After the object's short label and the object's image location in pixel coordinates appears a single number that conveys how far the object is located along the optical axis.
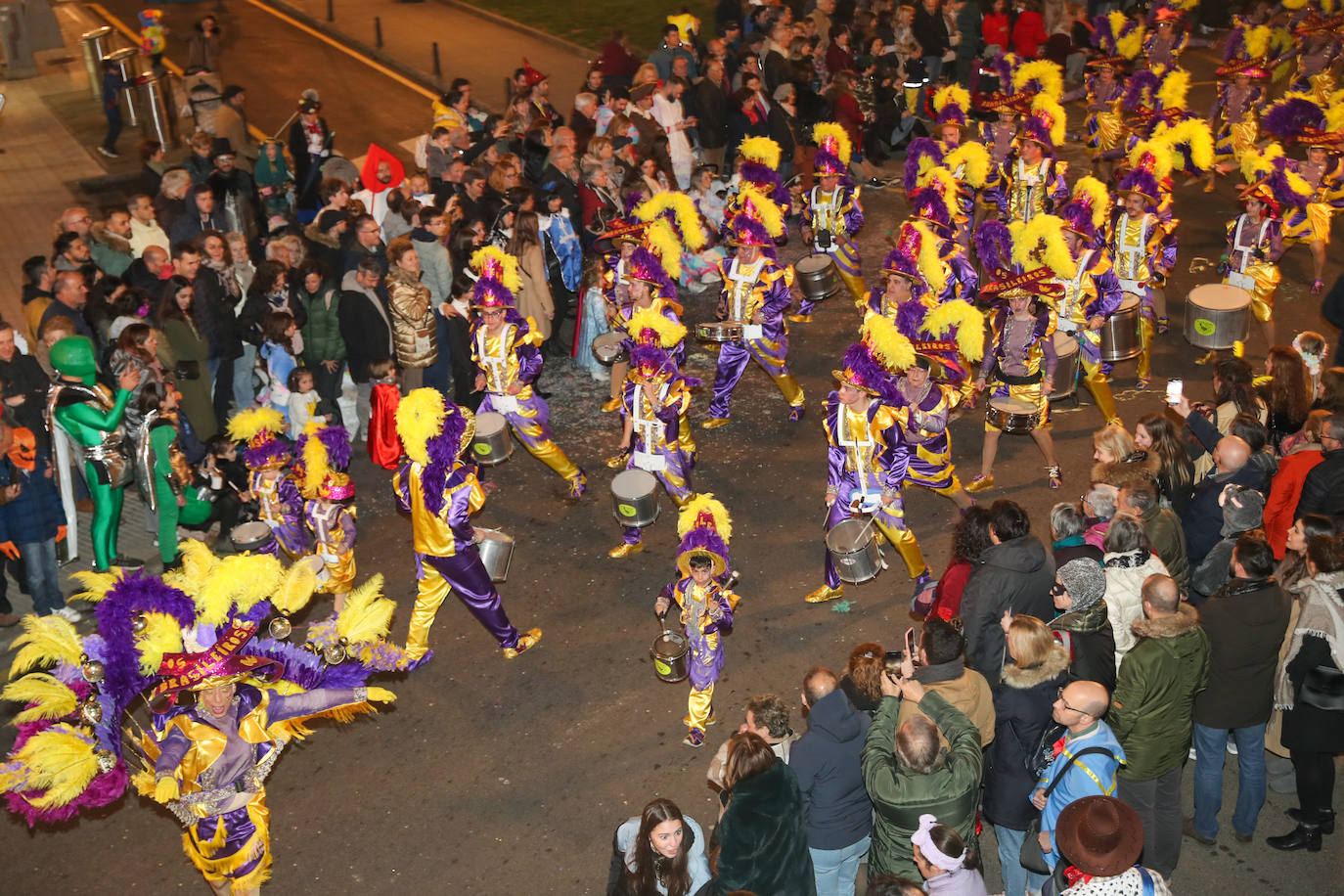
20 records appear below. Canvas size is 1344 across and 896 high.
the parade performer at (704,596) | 7.84
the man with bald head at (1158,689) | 6.64
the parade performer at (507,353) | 10.27
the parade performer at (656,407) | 9.73
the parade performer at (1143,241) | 12.12
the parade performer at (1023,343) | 10.33
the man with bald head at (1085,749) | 6.07
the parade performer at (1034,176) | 13.80
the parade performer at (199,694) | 6.00
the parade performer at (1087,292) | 11.23
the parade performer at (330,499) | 8.95
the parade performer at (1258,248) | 12.20
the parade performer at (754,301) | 11.44
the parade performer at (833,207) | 13.20
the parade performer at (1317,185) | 13.06
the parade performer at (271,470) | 9.23
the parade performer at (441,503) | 8.41
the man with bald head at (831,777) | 6.27
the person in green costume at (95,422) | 9.48
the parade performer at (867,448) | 8.84
